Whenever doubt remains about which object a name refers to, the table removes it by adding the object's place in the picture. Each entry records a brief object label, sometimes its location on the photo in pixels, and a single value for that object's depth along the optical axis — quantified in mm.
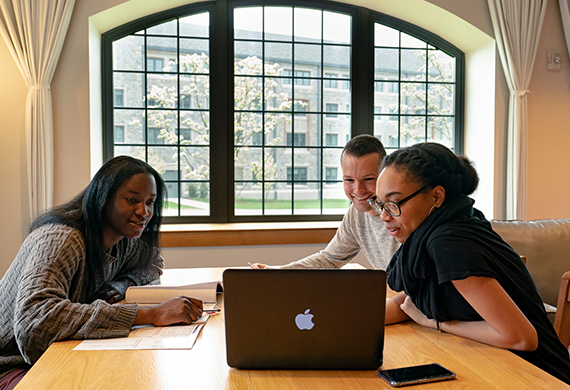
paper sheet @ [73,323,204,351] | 1145
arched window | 3752
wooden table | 933
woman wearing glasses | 1106
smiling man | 1906
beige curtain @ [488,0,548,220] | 3721
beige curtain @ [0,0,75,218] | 3146
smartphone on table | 929
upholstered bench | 2303
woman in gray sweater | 1212
